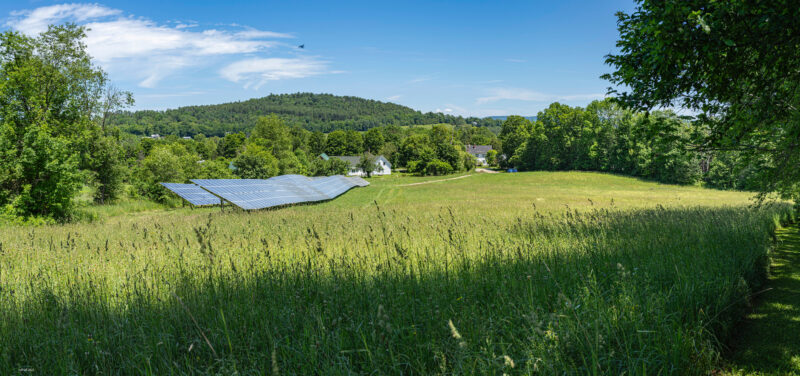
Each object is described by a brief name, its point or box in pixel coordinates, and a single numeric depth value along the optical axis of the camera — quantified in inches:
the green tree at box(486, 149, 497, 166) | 5590.6
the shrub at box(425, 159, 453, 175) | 3602.4
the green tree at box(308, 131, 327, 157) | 5684.1
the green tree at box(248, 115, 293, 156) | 3543.3
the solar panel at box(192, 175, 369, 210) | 899.1
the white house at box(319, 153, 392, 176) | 4566.9
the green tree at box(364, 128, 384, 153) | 5841.5
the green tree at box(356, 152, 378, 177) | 4148.6
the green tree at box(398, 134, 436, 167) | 4552.2
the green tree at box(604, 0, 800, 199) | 228.2
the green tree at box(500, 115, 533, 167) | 3868.1
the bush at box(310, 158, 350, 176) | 3472.0
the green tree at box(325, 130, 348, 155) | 5674.2
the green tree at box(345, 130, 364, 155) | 5728.3
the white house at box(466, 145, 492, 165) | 6299.2
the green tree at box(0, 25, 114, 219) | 683.4
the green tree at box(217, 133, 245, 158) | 5001.2
